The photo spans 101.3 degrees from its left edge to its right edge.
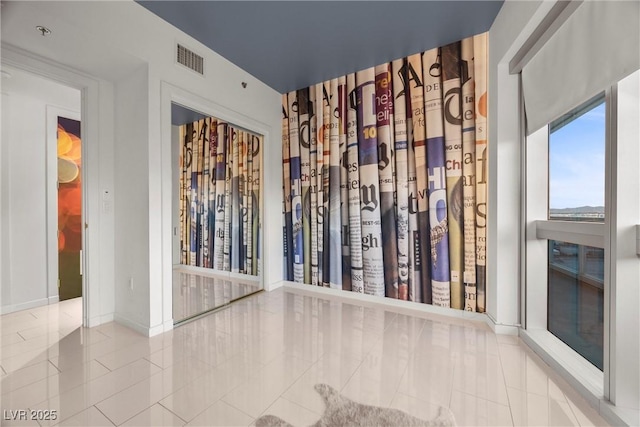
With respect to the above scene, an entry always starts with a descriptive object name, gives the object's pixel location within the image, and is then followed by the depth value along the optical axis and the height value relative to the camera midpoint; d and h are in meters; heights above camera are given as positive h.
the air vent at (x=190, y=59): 2.39 +1.44
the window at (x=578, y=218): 1.55 -0.05
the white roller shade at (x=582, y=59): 1.24 +0.86
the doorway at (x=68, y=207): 3.06 +0.07
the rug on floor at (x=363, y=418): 1.27 -1.03
